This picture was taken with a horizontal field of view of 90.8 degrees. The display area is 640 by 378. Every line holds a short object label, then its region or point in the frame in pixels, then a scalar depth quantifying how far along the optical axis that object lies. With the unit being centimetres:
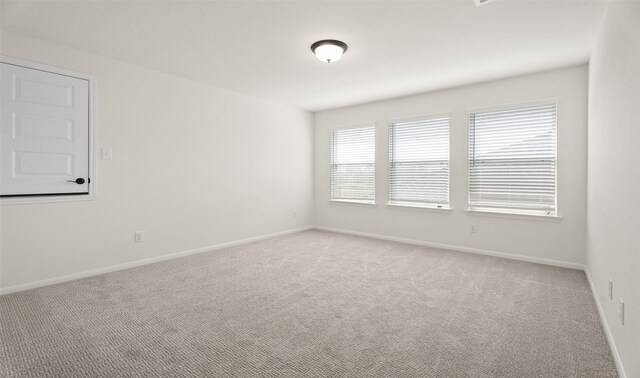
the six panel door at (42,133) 306
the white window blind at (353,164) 595
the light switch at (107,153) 368
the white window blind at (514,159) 411
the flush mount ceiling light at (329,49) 317
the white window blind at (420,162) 503
